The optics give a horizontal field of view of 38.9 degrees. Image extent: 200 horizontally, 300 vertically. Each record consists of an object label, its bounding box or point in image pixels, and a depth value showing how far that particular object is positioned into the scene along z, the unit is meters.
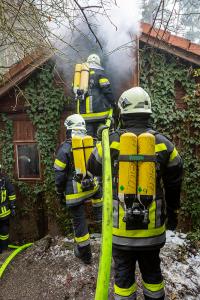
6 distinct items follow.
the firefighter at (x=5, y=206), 6.64
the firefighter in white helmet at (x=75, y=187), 4.79
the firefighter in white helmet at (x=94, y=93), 5.02
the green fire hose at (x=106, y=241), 1.67
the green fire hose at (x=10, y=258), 5.14
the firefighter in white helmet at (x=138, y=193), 2.67
